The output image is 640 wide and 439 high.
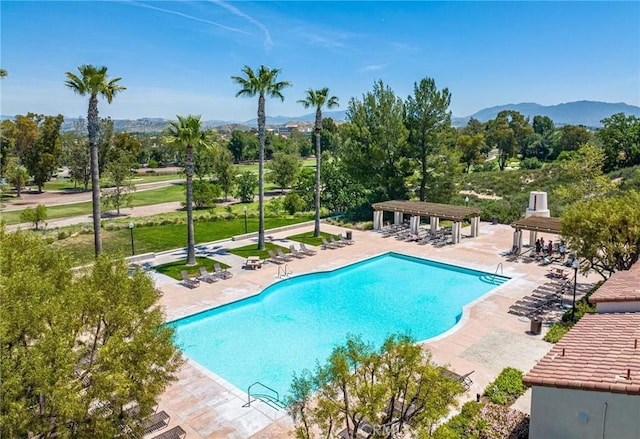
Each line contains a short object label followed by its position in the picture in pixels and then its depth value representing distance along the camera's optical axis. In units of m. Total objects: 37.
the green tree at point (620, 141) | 54.25
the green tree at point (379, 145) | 34.88
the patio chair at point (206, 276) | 22.33
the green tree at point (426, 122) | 34.22
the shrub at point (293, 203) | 40.06
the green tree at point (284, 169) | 55.59
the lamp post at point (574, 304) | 16.89
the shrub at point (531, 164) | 74.10
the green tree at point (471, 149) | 79.62
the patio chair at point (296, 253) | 26.54
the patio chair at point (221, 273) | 22.78
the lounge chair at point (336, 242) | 29.28
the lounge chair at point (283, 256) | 25.97
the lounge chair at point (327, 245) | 28.83
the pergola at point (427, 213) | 29.52
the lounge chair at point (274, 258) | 25.54
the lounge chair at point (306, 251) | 27.13
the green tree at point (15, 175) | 55.06
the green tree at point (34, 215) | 31.80
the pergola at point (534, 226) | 24.72
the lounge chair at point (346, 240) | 29.70
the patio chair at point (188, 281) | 21.62
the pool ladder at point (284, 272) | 23.33
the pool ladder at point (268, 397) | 12.53
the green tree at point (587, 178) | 33.66
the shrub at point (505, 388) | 12.18
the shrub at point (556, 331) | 15.85
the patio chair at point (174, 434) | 10.76
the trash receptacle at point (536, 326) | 16.31
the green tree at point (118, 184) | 42.53
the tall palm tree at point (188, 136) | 22.05
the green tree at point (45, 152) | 58.06
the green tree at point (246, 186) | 48.22
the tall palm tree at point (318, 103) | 28.98
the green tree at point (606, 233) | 16.88
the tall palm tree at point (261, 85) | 25.03
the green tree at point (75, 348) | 6.78
